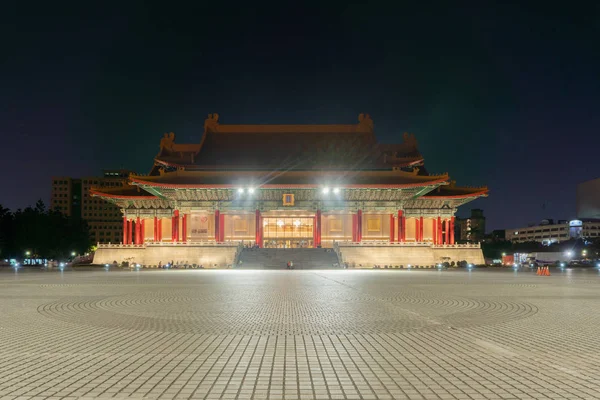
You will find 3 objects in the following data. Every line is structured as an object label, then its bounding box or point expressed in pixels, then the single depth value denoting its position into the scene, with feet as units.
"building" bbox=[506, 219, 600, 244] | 486.38
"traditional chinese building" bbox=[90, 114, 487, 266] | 189.06
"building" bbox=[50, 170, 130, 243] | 477.36
